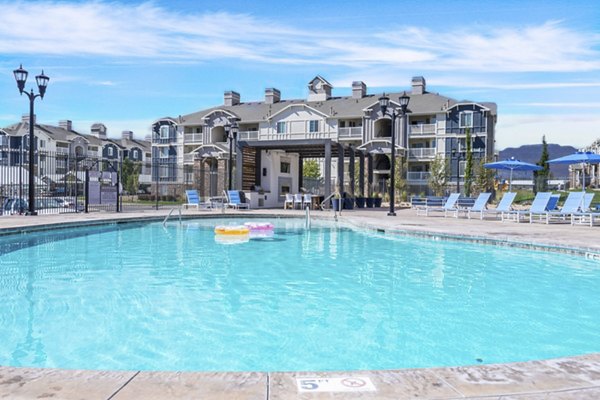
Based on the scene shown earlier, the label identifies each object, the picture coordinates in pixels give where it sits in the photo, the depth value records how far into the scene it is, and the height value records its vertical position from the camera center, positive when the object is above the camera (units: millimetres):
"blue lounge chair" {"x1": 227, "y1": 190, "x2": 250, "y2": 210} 22672 -359
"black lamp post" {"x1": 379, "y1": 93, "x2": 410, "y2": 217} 18723 +3061
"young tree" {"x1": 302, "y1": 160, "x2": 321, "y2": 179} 45969 +2128
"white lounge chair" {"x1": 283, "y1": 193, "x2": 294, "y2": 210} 23919 -437
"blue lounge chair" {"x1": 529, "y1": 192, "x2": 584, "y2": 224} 15594 -331
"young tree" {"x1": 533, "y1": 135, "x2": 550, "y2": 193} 30547 +1901
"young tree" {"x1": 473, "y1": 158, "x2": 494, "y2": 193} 35594 +960
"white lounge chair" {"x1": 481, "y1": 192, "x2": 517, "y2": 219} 17484 -337
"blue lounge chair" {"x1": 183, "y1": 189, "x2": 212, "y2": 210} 21838 -370
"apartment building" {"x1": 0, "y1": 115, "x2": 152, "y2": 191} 57344 +5847
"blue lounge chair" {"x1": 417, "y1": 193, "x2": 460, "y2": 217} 19172 -471
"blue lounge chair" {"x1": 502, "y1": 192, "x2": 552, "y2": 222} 16219 -332
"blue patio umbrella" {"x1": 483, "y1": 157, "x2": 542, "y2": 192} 22312 +1335
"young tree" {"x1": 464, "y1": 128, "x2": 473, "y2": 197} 33781 +2046
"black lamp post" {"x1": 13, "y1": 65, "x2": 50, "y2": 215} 16141 +3144
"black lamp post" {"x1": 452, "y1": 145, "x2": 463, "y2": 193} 37134 +3133
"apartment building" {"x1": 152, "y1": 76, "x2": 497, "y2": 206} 41469 +5933
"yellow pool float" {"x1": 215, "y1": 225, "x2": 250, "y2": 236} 13070 -1033
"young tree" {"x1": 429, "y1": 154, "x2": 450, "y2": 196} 37781 +1276
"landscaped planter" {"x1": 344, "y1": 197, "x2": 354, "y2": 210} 24234 -512
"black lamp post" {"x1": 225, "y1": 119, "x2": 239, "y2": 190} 23930 +3050
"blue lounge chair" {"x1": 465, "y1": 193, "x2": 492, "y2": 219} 17938 -351
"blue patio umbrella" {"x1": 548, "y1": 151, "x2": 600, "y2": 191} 18469 +1403
